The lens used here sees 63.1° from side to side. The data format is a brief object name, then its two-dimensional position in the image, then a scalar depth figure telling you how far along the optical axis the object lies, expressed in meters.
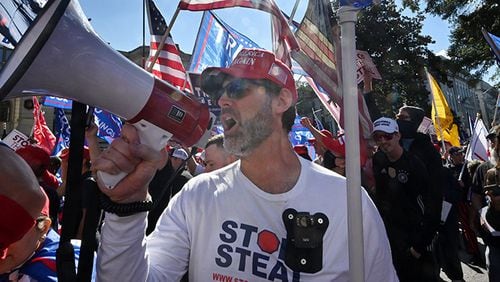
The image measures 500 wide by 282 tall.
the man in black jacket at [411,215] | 3.62
